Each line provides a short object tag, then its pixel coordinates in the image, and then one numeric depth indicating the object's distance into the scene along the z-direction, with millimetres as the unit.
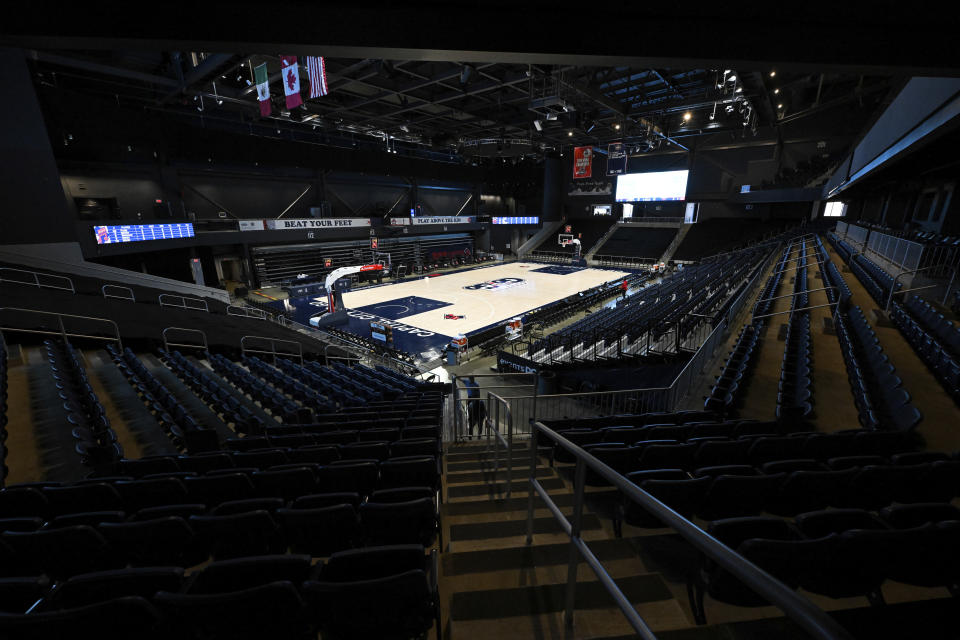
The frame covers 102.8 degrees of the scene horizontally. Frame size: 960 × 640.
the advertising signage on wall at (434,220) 34381
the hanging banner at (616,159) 24672
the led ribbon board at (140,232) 16500
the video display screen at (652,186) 36531
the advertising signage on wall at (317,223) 27469
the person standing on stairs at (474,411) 7892
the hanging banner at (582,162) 26219
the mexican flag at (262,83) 14305
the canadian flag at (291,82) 13391
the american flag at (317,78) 12805
